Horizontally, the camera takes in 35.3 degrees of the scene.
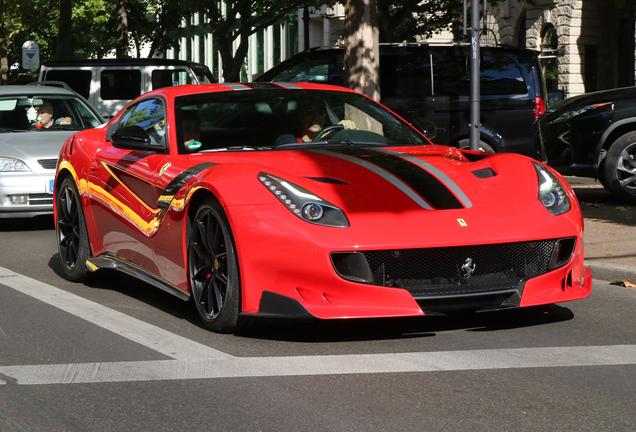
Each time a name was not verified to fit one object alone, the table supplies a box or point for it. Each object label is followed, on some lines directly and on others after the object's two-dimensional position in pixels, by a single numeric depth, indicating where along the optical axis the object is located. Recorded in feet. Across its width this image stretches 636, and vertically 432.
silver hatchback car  33.88
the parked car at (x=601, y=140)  35.27
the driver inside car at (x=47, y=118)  37.88
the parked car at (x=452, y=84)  45.55
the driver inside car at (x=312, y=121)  20.48
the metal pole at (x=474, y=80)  32.07
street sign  98.22
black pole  84.76
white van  60.08
